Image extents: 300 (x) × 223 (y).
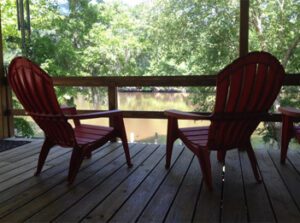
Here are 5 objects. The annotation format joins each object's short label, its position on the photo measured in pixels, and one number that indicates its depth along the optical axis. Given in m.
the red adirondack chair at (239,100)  2.12
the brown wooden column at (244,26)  3.26
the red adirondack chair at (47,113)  2.35
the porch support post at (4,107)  4.12
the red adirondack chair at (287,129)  2.67
